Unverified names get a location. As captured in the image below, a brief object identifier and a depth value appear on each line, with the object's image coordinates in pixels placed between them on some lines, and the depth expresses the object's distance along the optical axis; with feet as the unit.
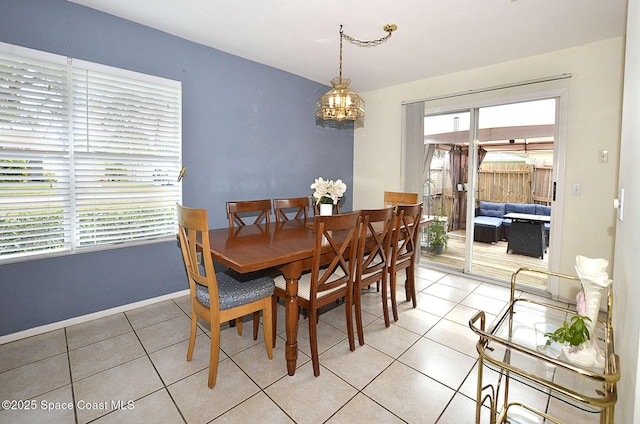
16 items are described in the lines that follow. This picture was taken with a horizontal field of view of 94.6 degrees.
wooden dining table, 5.58
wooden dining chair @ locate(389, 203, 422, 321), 8.05
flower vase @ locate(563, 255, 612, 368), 3.75
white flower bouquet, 8.71
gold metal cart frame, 3.10
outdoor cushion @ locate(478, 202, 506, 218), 16.51
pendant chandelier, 8.71
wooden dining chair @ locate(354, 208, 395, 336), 6.89
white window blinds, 6.83
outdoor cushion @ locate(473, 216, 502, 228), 16.00
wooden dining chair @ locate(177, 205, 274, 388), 5.64
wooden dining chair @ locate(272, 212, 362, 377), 6.03
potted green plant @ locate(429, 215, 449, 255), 14.08
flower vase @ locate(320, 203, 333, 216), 8.73
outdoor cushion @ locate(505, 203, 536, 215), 13.83
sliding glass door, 11.29
